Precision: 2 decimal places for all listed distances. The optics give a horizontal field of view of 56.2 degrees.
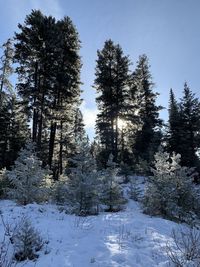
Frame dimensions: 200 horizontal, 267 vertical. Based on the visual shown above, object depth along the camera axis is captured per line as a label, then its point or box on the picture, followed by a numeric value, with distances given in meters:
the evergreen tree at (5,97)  19.79
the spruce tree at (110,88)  18.60
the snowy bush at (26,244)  4.33
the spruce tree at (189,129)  18.13
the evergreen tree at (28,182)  8.15
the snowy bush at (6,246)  4.18
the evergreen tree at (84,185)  8.04
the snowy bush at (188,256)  3.85
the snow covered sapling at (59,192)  9.10
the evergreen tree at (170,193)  8.53
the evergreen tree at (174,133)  18.88
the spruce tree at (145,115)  19.71
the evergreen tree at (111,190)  9.05
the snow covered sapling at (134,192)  11.22
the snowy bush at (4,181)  9.93
